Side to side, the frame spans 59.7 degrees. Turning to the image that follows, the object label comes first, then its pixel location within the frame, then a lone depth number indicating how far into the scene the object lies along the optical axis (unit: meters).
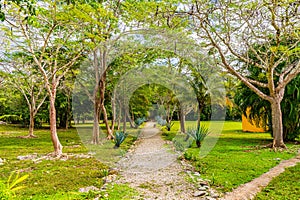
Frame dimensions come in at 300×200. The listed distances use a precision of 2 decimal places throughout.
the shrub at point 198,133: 8.49
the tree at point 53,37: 6.54
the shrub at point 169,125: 13.34
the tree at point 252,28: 7.42
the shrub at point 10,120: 24.62
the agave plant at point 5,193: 2.18
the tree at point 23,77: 11.88
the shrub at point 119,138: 6.69
